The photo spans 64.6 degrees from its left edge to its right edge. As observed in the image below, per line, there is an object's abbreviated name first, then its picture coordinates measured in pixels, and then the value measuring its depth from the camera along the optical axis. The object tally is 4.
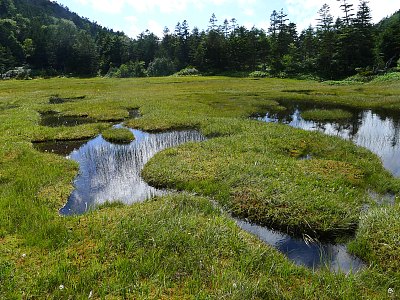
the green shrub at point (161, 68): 107.81
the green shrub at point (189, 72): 102.00
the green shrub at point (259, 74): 89.47
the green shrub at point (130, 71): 103.28
